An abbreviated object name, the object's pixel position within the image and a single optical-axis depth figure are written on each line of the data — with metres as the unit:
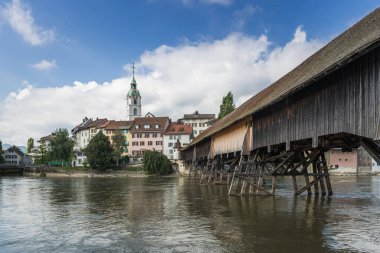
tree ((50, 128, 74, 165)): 86.81
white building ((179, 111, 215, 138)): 98.35
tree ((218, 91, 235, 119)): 63.45
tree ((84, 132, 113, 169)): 73.69
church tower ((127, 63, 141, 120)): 109.00
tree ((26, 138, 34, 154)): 124.88
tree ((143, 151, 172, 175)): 67.94
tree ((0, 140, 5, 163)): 95.38
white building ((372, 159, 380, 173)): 79.22
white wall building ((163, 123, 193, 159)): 84.44
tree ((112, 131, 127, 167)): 76.06
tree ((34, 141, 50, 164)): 98.38
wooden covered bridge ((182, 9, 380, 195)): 9.74
